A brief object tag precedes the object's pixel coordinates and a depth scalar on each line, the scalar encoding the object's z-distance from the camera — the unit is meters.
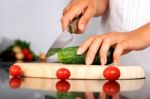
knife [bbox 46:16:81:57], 0.97
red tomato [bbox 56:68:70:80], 0.82
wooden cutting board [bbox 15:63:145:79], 0.87
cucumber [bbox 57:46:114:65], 0.91
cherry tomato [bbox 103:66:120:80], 0.81
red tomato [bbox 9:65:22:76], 0.89
